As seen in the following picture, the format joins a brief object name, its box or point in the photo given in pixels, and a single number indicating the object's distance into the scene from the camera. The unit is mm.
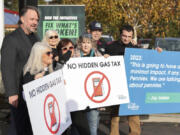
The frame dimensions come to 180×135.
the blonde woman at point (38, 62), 7680
